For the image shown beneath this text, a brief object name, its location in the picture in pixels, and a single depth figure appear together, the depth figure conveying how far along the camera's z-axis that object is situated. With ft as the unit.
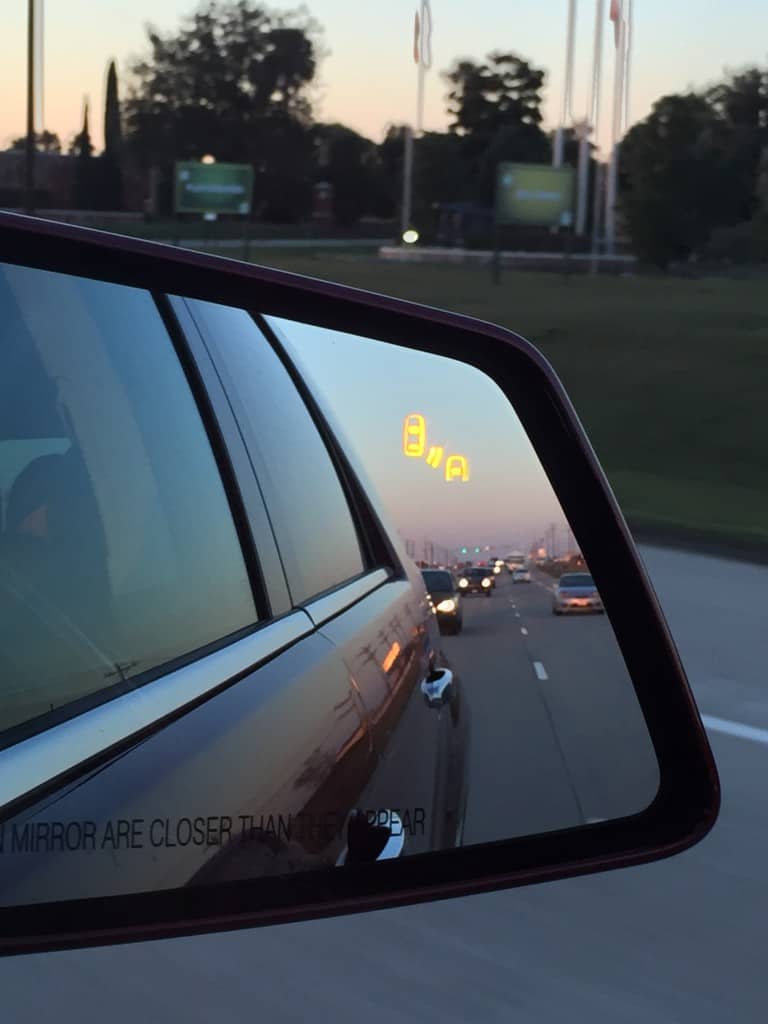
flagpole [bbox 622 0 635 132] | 205.67
